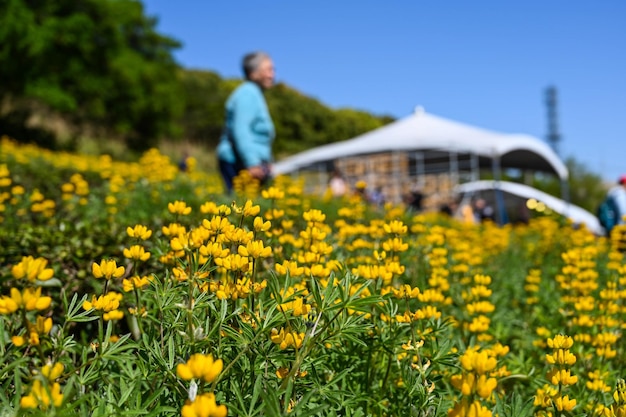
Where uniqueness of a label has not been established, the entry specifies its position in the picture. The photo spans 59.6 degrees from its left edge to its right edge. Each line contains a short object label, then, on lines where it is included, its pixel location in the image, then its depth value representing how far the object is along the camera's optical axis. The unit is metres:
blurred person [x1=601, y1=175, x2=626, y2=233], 7.91
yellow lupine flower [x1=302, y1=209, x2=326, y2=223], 1.86
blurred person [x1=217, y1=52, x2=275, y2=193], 5.10
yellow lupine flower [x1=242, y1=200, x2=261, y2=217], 1.54
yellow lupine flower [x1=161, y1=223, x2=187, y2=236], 1.68
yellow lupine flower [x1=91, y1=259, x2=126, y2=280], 1.25
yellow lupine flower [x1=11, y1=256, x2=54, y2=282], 0.95
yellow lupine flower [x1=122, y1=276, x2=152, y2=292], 1.46
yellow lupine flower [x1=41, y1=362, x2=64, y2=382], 0.88
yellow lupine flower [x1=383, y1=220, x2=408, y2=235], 1.86
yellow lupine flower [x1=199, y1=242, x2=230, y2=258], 1.41
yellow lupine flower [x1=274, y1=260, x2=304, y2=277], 1.54
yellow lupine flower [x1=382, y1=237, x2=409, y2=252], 1.82
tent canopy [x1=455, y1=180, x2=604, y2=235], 21.45
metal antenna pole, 68.81
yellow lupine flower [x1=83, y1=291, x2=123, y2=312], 1.18
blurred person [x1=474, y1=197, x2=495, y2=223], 17.69
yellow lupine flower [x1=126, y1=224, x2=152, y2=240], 1.62
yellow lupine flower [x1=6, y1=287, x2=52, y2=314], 0.93
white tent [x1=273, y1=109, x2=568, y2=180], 19.66
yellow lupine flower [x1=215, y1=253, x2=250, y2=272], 1.33
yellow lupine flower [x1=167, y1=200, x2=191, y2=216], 1.71
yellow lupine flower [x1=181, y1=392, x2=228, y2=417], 0.79
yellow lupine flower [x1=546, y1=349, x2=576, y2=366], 1.47
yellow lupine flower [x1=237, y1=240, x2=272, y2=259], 1.38
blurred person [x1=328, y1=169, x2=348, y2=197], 12.11
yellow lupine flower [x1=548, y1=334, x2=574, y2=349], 1.45
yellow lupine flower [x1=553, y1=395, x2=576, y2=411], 1.32
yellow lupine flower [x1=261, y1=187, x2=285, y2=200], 2.16
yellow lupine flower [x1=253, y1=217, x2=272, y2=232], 1.55
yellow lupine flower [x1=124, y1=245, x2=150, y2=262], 1.48
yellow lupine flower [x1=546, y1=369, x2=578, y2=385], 1.44
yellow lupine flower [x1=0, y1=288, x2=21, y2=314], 0.92
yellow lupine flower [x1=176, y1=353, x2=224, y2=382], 0.86
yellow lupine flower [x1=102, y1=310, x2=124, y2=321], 1.17
